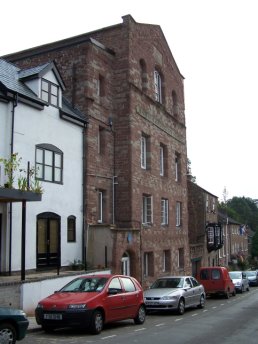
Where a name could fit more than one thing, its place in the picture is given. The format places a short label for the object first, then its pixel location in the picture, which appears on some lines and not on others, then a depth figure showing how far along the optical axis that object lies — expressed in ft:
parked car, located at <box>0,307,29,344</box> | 31.07
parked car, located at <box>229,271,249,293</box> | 103.33
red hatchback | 39.86
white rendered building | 57.67
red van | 86.02
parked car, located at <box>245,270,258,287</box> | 136.77
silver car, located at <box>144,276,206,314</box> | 58.08
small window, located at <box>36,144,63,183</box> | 63.57
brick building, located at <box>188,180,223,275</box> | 136.15
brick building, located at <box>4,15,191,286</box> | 74.13
